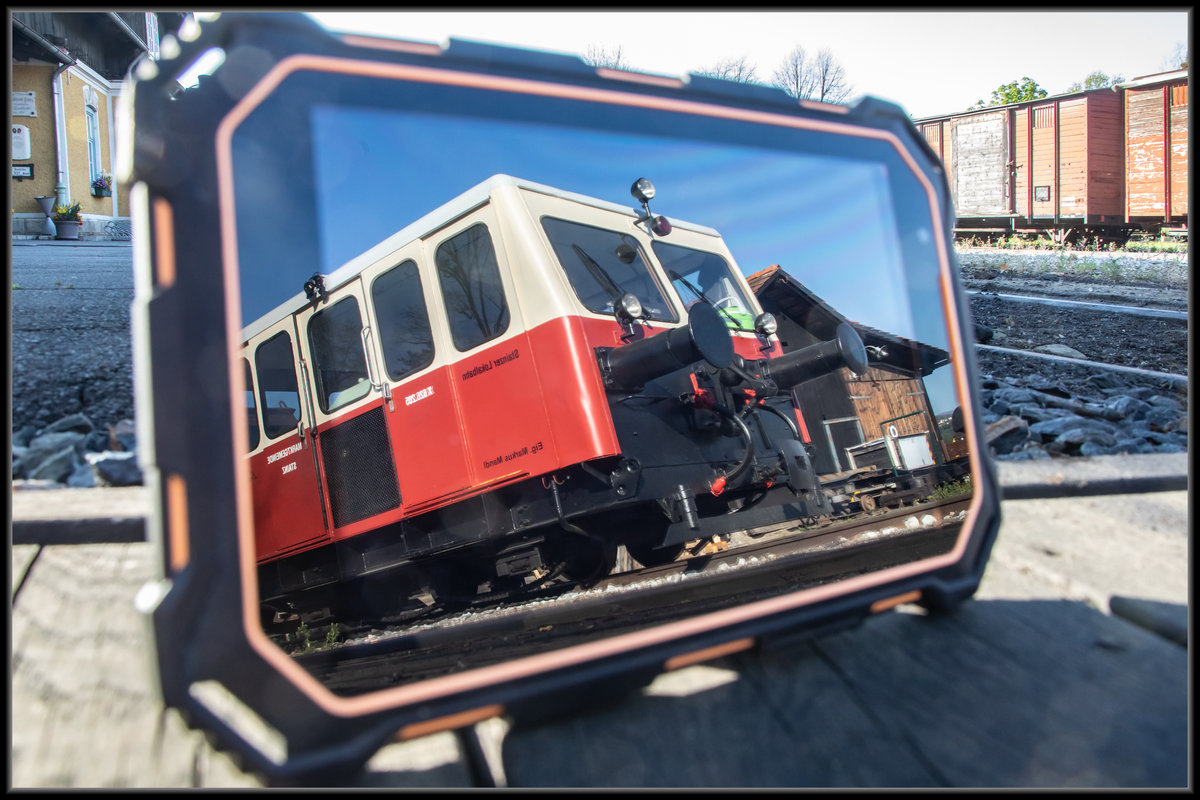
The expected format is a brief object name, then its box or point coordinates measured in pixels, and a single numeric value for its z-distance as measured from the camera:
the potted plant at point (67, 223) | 16.64
